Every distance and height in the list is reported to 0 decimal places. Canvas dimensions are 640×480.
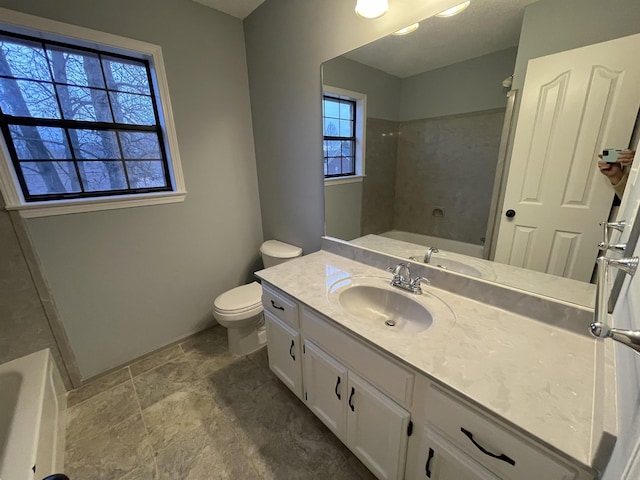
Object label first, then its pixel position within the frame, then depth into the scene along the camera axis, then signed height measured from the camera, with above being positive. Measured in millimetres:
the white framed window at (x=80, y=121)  1387 +302
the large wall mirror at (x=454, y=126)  916 +153
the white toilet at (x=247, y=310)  1812 -953
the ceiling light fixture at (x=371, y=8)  1131 +663
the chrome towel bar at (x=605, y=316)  291 -215
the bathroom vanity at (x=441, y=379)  626 -614
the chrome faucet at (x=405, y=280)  1218 -540
